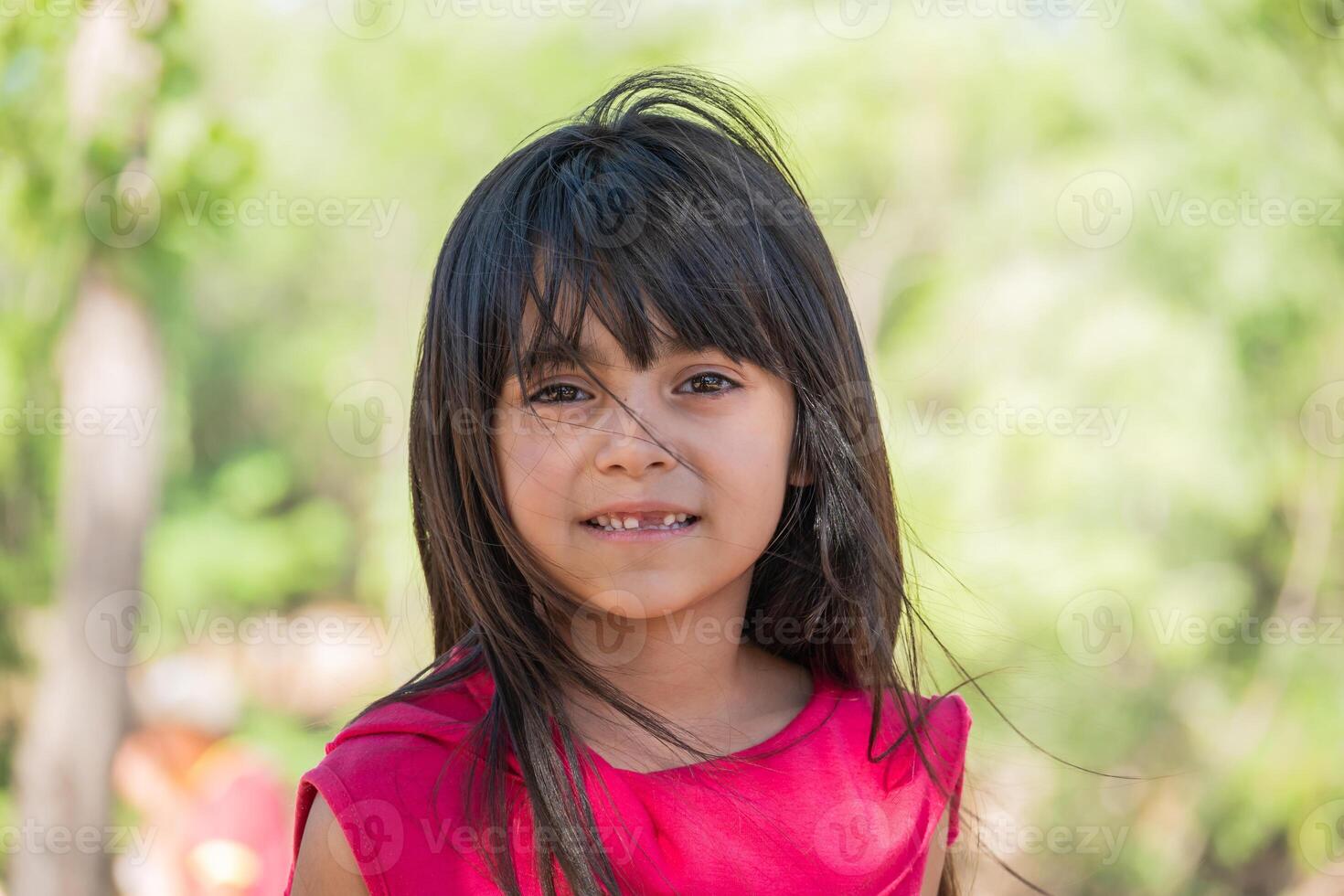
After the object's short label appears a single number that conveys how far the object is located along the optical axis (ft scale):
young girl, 4.87
